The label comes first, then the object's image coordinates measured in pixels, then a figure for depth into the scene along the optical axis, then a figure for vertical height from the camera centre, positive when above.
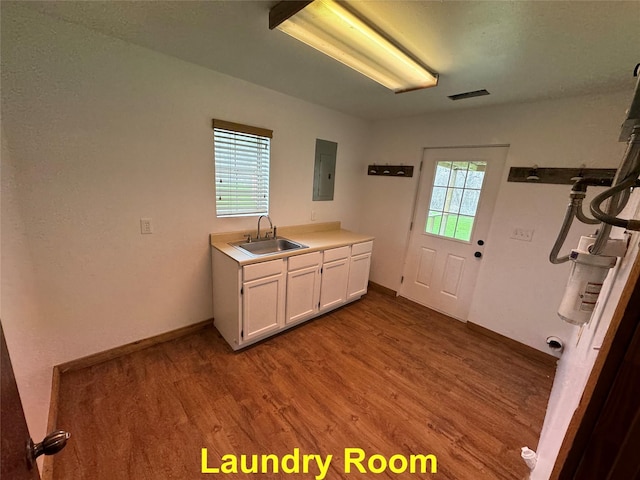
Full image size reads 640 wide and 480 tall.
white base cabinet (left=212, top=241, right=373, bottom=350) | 2.09 -1.05
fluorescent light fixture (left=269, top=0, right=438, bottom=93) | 1.22 +0.80
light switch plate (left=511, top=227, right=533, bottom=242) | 2.36 -0.35
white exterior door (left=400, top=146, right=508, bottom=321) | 2.65 -0.38
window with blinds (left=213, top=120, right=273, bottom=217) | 2.25 +0.06
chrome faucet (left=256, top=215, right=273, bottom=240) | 2.62 -0.46
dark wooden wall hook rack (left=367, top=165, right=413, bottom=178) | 3.17 +0.20
